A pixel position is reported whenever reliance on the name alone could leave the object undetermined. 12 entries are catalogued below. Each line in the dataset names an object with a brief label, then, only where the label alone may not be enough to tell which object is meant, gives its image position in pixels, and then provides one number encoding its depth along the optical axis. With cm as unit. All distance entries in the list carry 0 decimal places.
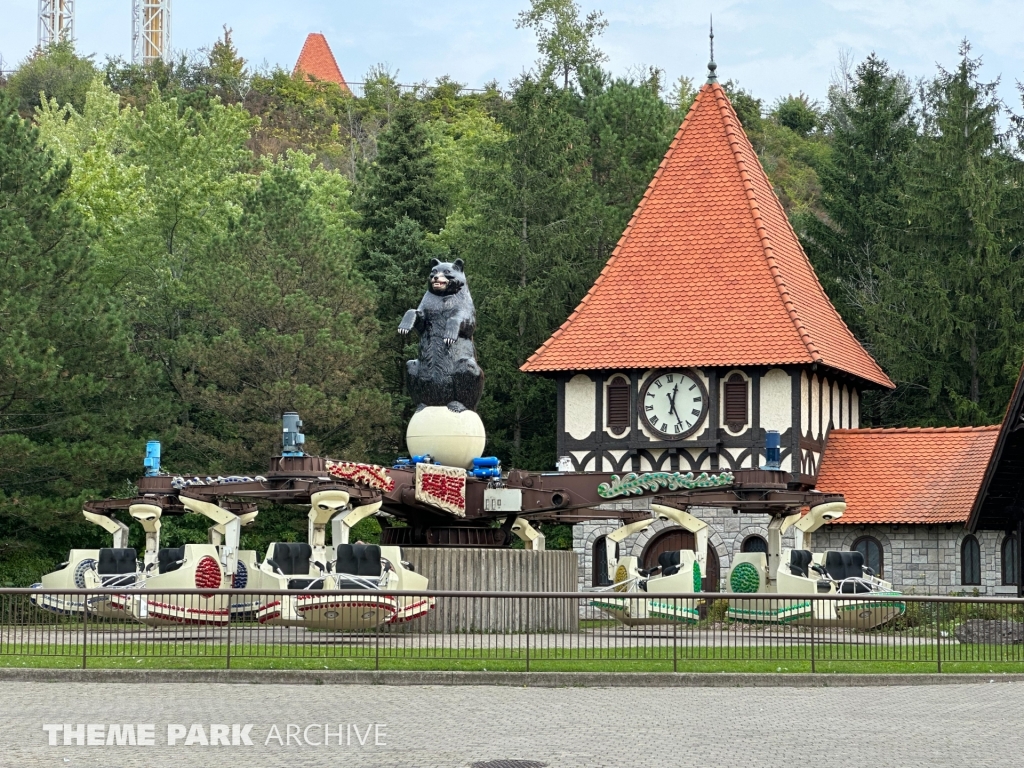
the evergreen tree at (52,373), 3597
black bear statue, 2939
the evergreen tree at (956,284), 4597
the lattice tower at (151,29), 9550
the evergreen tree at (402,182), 5256
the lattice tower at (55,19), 9794
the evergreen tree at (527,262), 4756
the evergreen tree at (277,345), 4153
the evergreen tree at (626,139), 5281
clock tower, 3831
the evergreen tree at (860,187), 5156
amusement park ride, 2595
